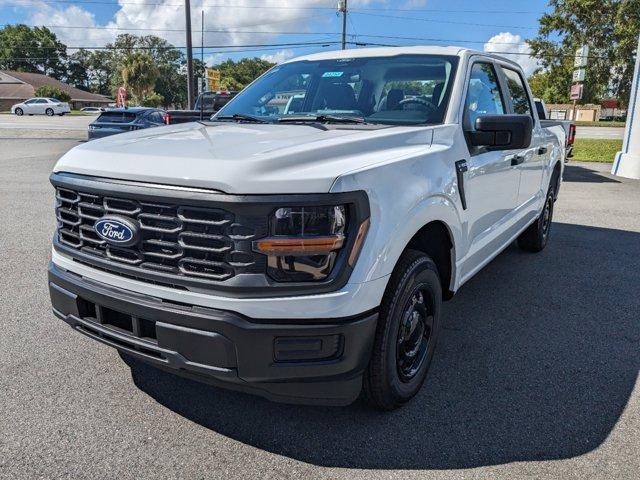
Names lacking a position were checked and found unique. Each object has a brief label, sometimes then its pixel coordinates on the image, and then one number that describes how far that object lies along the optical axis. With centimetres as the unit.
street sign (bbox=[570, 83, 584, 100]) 1719
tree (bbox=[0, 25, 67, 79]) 9612
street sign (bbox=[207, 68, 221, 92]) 3184
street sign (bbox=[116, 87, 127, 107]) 2908
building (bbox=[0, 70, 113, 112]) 7031
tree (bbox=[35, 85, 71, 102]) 6819
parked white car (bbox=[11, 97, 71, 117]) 5006
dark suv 1603
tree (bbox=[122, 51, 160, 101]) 5566
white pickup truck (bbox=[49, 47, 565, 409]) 220
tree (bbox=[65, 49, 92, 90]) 10675
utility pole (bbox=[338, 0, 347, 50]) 3621
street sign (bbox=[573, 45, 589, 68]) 1622
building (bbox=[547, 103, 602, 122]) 7831
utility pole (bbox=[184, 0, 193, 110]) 2100
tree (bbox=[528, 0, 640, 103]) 4631
